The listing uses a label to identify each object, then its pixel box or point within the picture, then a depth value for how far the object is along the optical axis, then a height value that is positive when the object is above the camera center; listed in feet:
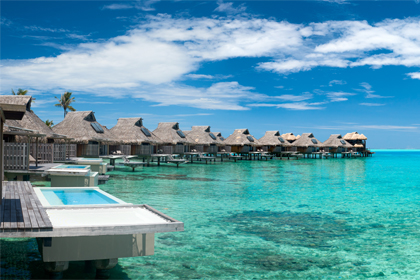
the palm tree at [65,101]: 178.70 +21.52
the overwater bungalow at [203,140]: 169.23 +2.69
